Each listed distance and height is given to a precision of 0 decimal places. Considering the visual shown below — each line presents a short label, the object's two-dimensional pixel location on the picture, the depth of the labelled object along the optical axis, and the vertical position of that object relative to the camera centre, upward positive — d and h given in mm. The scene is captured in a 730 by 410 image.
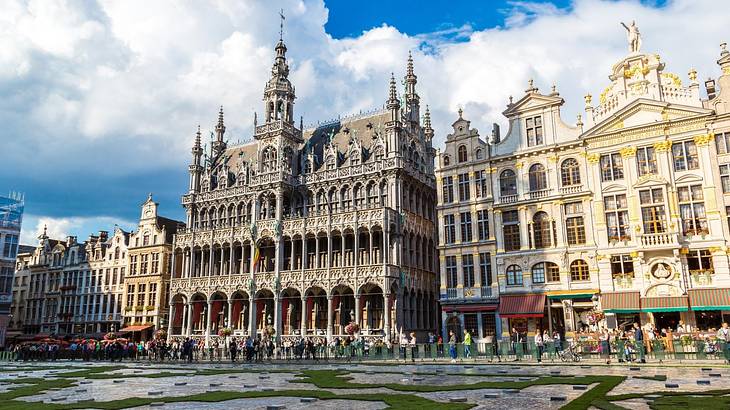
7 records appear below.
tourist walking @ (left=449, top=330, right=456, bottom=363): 32312 -1848
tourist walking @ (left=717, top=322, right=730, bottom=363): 24109 -1157
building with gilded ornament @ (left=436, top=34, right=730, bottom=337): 37250 +7756
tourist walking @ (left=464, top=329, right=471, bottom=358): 32344 -1809
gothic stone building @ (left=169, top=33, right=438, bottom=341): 48906 +8311
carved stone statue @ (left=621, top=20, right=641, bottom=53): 42075 +20453
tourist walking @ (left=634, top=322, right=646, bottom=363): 27338 -1624
